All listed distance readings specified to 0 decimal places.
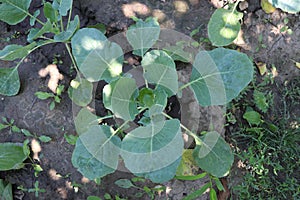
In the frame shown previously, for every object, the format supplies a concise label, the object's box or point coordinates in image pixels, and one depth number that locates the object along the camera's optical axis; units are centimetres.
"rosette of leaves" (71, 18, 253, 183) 161
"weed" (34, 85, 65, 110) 200
